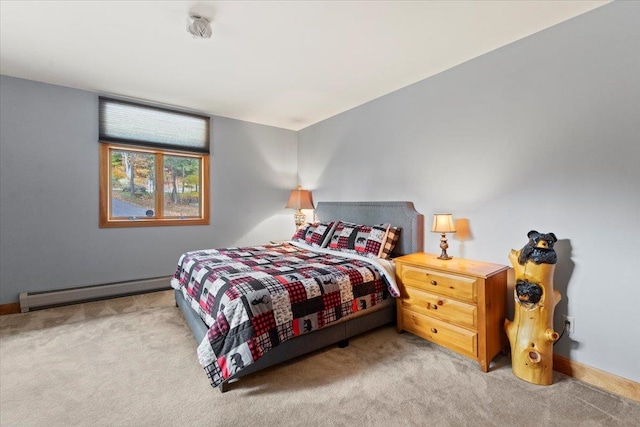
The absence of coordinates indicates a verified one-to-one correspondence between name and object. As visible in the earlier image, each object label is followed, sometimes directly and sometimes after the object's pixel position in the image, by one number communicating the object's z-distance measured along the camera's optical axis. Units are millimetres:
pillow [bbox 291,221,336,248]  3602
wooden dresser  2084
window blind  3602
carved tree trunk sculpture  1900
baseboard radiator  3164
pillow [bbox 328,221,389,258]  3013
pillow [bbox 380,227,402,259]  2993
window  3643
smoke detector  2084
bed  1844
